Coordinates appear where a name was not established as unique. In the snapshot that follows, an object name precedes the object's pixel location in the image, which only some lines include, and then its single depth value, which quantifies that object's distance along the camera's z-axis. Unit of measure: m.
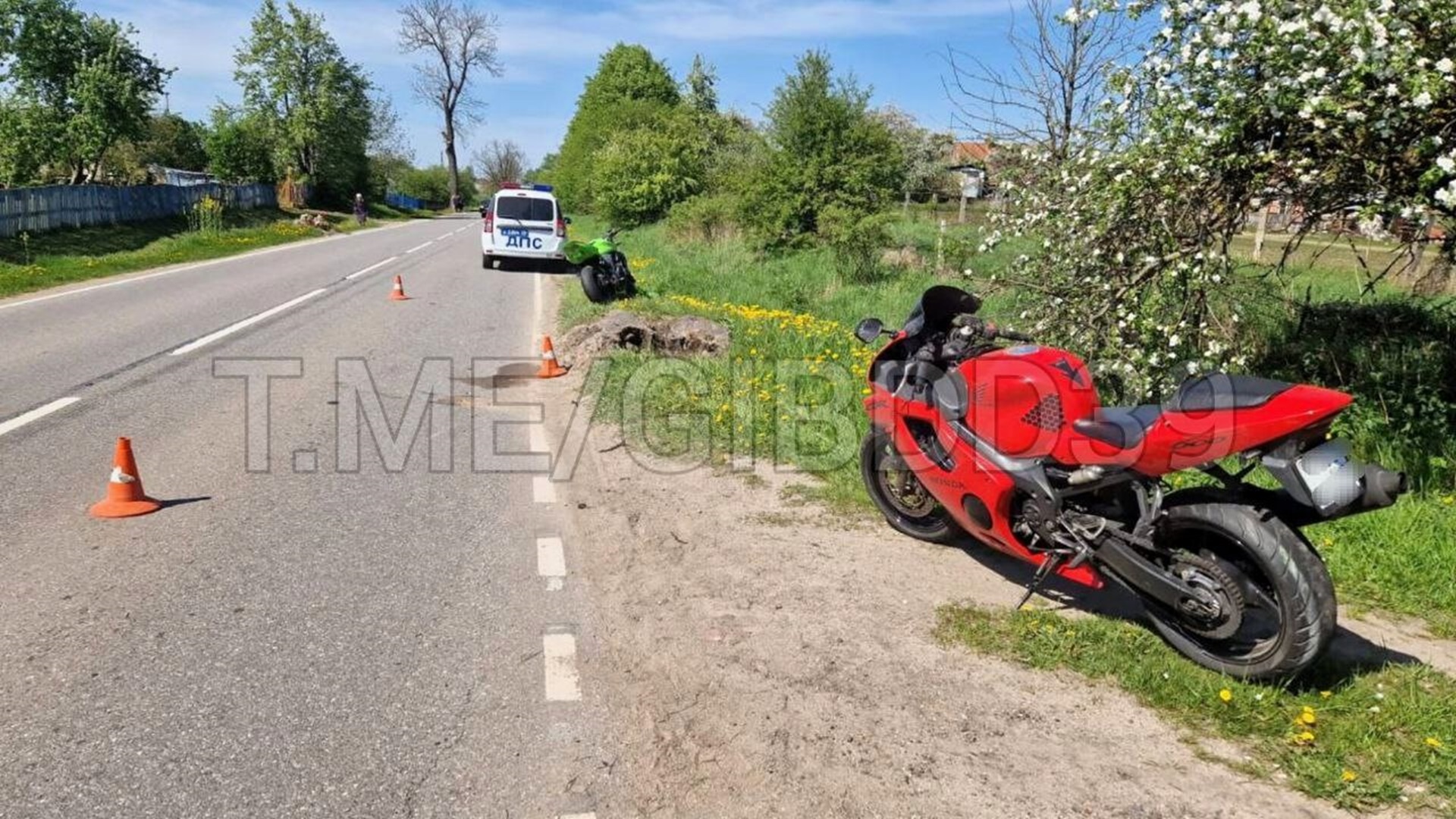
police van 21.50
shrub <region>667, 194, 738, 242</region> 24.06
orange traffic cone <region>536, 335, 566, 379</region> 9.75
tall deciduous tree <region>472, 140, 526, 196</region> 111.88
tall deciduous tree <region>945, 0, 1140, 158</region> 8.29
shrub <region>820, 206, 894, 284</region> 17.30
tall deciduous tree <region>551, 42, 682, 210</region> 43.50
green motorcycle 15.11
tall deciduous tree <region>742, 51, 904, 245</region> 19.36
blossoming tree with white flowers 4.61
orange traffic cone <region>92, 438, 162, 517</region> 5.28
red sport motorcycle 3.35
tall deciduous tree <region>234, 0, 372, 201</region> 54.59
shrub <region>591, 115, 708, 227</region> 32.22
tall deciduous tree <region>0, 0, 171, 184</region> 31.31
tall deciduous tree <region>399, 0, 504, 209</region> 75.81
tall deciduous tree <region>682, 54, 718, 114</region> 69.19
